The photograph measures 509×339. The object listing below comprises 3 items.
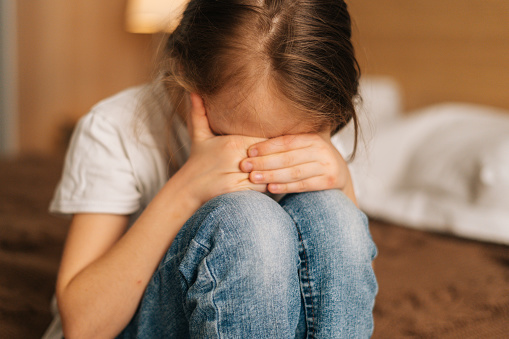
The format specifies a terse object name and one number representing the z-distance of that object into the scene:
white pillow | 1.06
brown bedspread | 0.71
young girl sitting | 0.47
